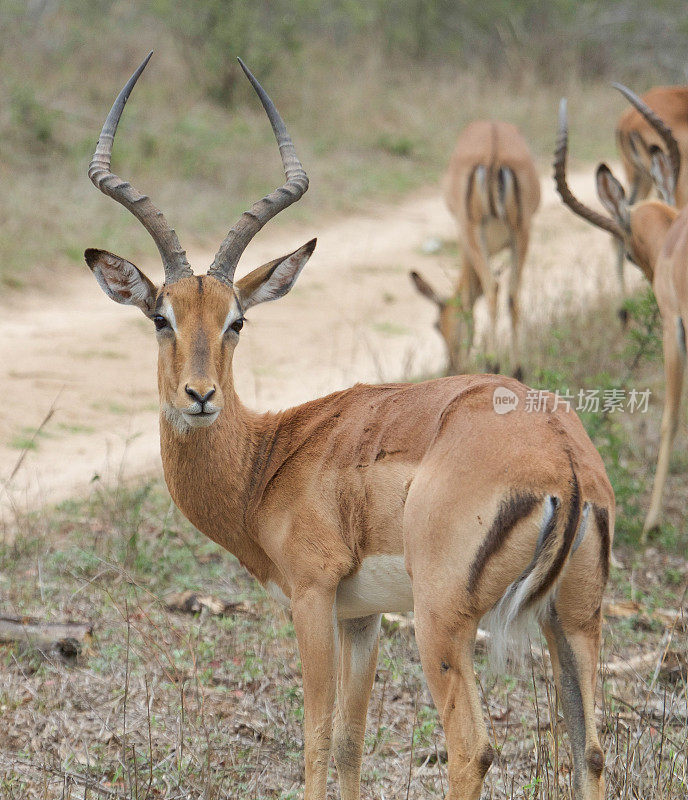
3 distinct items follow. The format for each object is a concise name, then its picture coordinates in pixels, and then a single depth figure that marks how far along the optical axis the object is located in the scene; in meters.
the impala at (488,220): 17.64
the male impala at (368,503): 5.73
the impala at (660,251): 12.10
